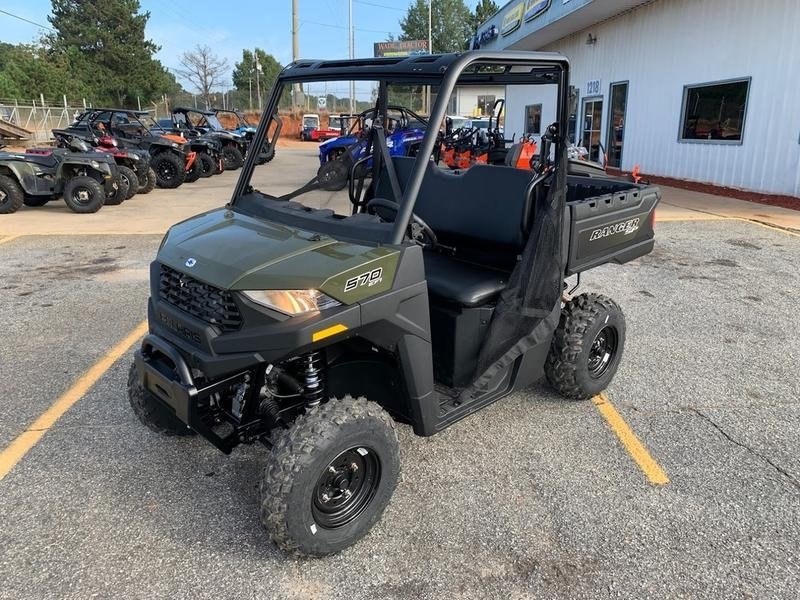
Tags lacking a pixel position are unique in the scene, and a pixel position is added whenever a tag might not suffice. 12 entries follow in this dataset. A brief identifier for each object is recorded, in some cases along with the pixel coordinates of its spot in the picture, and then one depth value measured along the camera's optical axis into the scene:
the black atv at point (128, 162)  11.97
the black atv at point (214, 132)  18.02
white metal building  11.42
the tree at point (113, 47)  50.78
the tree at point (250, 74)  66.12
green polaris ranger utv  2.27
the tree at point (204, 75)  57.31
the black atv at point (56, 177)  10.27
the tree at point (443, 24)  73.75
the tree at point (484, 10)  67.06
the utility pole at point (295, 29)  25.92
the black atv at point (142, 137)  14.05
